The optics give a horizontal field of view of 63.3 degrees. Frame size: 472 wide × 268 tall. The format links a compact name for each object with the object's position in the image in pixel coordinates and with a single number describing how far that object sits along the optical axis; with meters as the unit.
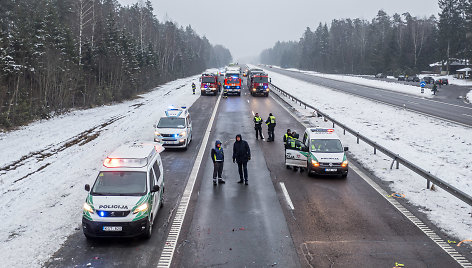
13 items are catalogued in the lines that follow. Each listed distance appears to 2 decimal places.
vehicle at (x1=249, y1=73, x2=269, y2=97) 50.66
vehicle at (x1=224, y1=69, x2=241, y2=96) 50.97
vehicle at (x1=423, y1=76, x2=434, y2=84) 74.44
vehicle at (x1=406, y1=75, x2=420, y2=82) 81.28
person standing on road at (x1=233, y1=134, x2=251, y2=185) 14.54
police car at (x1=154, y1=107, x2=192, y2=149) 20.34
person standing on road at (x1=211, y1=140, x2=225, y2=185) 14.30
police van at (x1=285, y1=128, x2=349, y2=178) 15.10
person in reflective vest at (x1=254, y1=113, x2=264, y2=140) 23.31
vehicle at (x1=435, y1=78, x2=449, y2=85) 71.16
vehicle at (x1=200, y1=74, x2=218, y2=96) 52.12
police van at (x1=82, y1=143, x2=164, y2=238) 9.24
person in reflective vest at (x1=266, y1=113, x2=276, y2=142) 22.64
